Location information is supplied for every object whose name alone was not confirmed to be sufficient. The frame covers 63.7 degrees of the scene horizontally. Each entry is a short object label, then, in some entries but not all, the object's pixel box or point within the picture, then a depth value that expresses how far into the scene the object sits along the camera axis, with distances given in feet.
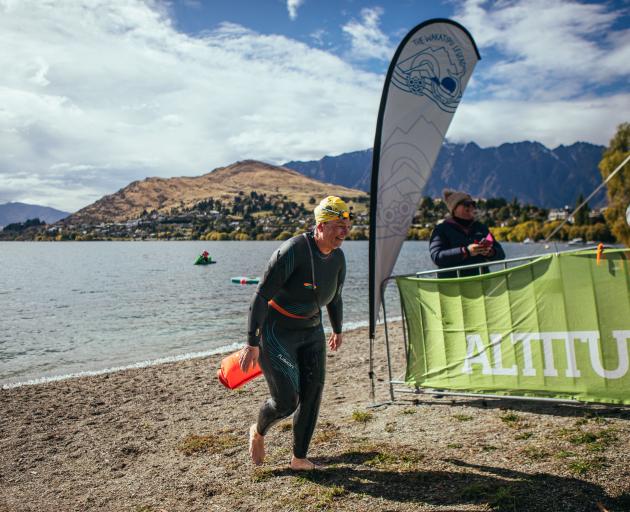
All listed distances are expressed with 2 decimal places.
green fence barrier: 17.21
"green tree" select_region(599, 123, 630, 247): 151.33
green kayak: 237.33
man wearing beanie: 21.93
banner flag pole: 21.18
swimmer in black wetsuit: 14.11
